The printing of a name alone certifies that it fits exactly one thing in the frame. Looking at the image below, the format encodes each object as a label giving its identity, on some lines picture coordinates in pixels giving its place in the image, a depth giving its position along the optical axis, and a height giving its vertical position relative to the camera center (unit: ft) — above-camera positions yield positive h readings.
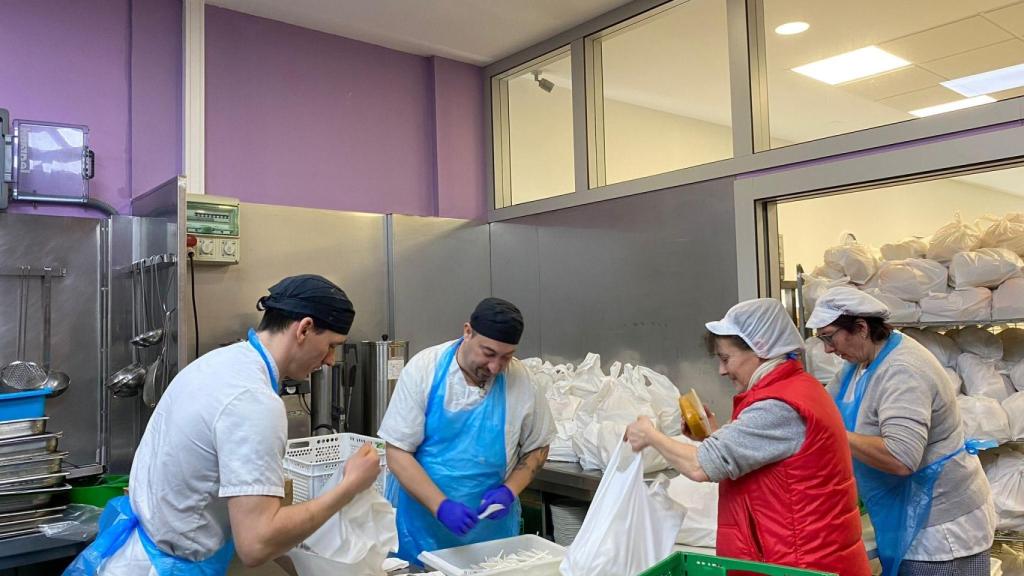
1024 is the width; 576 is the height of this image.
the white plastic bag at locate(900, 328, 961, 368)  10.30 -0.58
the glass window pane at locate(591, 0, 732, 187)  12.11 +4.22
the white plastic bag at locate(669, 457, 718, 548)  7.85 -2.15
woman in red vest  5.40 -1.15
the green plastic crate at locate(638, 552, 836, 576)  4.95 -1.75
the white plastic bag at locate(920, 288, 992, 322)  9.43 -0.01
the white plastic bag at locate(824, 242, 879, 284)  10.56 +0.69
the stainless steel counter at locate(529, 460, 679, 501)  9.86 -2.25
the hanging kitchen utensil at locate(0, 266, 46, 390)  9.43 -0.54
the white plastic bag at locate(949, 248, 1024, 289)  9.42 +0.47
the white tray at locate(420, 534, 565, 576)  6.06 -2.09
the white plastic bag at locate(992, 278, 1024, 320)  9.20 +0.05
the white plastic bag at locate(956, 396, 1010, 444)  9.12 -1.45
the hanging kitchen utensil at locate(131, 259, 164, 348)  9.62 -0.11
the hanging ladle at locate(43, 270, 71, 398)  9.78 -0.07
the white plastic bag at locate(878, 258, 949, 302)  9.96 +0.36
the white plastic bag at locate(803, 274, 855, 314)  10.57 +0.34
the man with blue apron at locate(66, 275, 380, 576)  4.70 -0.90
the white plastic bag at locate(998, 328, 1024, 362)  10.02 -0.55
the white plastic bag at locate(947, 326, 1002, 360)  9.98 -0.52
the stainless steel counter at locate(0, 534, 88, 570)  7.39 -2.20
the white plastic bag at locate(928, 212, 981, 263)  9.92 +0.88
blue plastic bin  8.26 -0.81
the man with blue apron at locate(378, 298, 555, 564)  7.45 -1.19
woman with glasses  6.73 -1.33
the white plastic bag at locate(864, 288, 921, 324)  10.04 -0.03
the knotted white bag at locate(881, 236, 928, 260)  10.51 +0.83
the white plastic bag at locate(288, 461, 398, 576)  5.46 -1.63
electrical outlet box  10.80 +1.49
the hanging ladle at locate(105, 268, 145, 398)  9.84 -0.68
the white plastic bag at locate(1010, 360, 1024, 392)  9.71 -0.95
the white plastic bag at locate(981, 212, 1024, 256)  9.82 +0.93
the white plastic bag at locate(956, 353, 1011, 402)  9.62 -0.97
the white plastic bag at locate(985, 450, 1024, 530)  9.01 -2.29
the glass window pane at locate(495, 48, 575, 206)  14.24 +3.74
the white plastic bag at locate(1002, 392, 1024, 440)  9.16 -1.40
